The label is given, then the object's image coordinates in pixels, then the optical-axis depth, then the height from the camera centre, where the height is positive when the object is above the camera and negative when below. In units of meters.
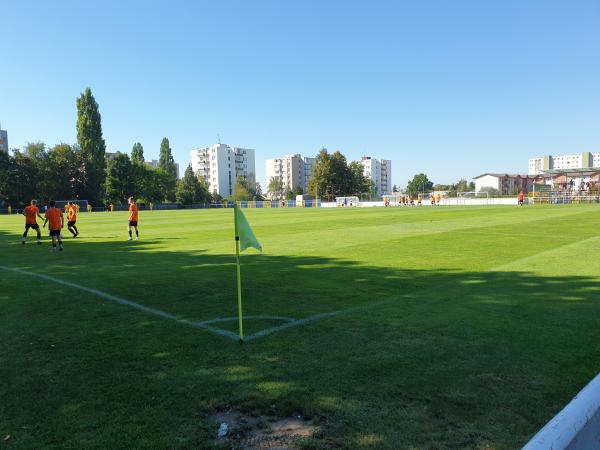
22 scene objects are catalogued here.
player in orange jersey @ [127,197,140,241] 19.12 -0.38
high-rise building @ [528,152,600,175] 160.38 +14.87
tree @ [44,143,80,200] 83.38 +7.35
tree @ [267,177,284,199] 161.88 +6.11
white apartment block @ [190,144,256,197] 173.12 +16.69
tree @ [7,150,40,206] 77.81 +5.63
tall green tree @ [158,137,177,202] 131.12 +14.99
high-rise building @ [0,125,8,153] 116.44 +19.78
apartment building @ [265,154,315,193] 193.25 +15.67
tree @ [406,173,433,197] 174.25 +6.62
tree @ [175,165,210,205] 106.88 +3.77
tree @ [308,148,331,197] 111.12 +7.28
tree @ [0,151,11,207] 76.56 +6.33
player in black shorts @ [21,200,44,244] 18.88 -0.43
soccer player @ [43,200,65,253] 15.80 -0.48
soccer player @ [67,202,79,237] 21.56 -0.50
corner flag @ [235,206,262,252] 5.52 -0.40
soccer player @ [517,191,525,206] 53.16 -0.23
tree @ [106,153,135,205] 88.88 +5.74
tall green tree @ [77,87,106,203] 90.19 +13.99
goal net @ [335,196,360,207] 87.68 +0.09
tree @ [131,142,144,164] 119.75 +16.05
